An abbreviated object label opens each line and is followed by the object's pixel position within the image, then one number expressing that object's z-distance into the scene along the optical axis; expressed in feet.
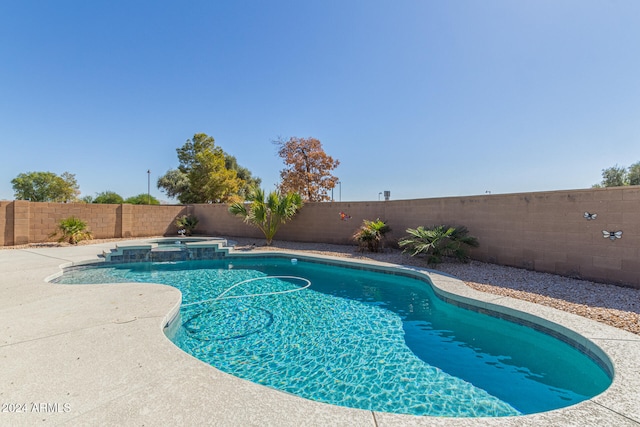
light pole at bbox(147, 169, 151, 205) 102.13
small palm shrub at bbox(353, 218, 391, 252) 30.73
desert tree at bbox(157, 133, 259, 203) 73.00
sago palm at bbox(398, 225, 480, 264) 23.47
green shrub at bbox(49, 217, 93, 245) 36.96
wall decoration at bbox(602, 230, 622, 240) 16.72
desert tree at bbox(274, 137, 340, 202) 63.16
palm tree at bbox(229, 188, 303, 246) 36.11
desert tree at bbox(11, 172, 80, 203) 113.19
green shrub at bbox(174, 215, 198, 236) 49.21
